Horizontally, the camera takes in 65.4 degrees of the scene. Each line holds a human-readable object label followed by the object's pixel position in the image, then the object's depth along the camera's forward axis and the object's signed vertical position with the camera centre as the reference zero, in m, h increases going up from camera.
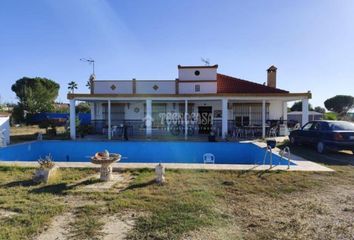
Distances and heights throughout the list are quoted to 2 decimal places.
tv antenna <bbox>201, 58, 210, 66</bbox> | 23.56 +5.28
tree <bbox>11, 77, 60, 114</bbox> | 27.83 +2.45
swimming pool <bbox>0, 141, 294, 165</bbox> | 12.66 -1.43
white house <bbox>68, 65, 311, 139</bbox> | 19.56 +1.11
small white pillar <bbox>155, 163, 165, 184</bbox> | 6.67 -1.27
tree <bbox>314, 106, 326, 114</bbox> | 51.56 +2.54
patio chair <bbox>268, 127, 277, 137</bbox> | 17.58 -0.63
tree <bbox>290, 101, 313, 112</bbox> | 49.89 +2.83
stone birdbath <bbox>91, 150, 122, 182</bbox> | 6.99 -1.13
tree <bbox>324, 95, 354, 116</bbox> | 53.38 +3.79
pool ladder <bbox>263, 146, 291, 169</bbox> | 8.50 -1.00
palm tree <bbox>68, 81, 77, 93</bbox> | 62.17 +8.37
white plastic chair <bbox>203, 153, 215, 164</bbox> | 12.10 -1.62
